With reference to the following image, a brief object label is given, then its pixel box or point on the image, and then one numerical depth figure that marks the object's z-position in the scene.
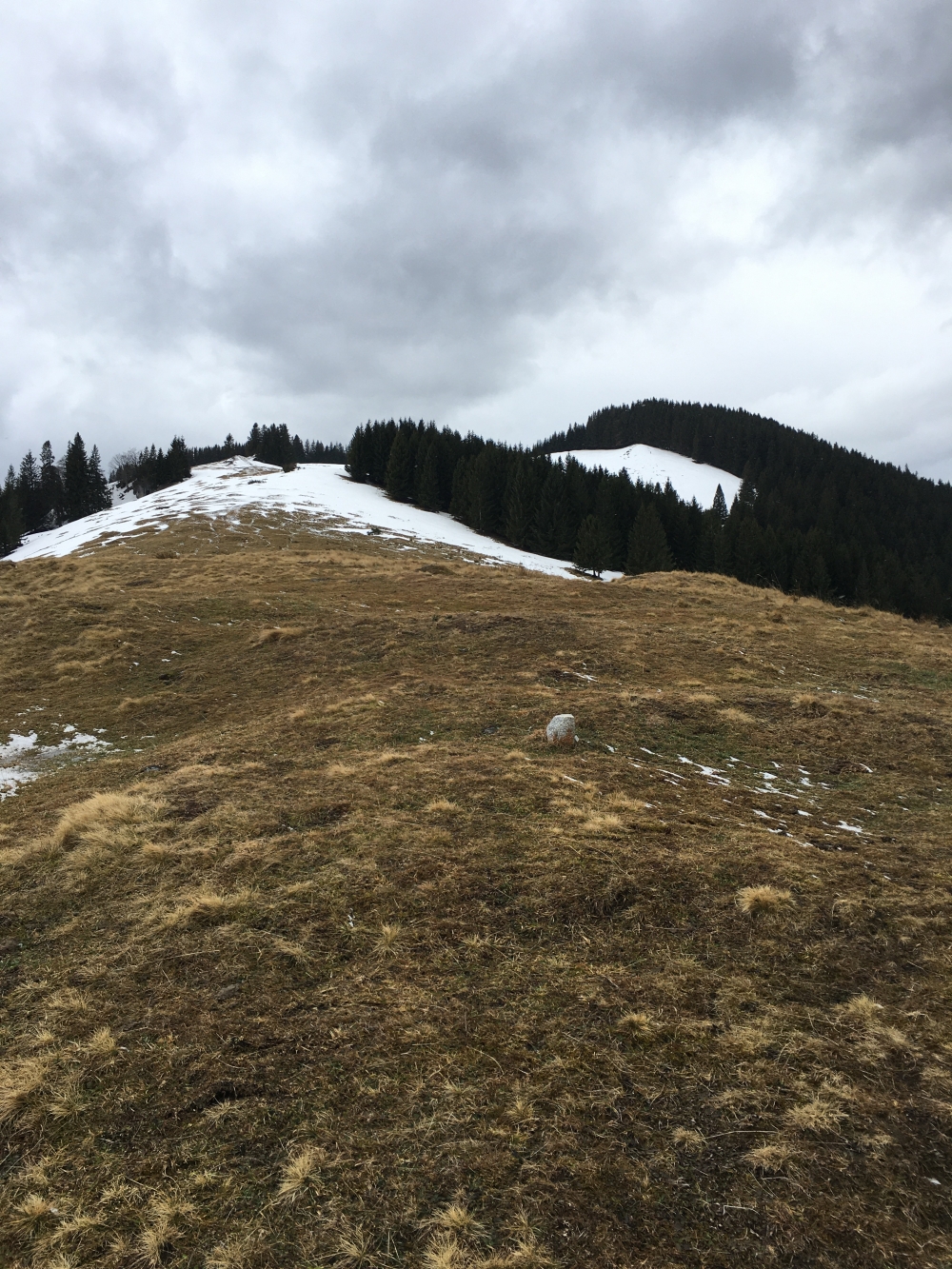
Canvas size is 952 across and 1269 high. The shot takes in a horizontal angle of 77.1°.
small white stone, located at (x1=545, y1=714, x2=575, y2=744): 12.12
